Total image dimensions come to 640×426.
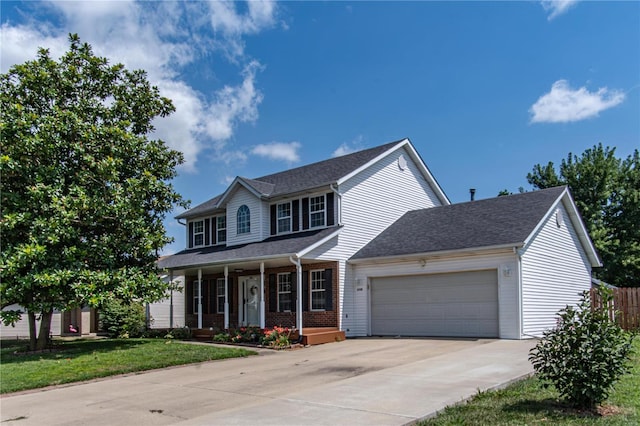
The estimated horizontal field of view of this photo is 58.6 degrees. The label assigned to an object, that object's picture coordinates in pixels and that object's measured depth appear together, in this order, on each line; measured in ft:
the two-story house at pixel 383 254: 59.06
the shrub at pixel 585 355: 23.18
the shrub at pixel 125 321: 77.10
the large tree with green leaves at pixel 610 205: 105.19
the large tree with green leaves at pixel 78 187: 49.83
